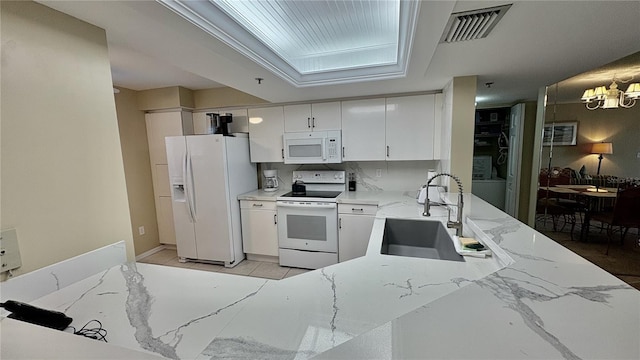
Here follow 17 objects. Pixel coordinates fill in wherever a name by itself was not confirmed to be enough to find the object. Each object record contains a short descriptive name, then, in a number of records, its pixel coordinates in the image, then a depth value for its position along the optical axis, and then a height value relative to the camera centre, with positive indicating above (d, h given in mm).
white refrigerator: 2971 -485
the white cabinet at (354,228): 2822 -888
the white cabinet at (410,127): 2891 +281
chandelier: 2503 +533
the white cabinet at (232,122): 3451 +488
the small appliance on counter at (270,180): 3443 -373
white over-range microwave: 3084 +75
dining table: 2887 -585
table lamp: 2832 -40
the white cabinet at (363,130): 3033 +277
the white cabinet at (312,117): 3143 +474
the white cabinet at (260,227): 3169 -947
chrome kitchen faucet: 1628 -491
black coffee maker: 3182 +434
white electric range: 2927 -928
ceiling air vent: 1209 +673
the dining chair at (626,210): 2594 -705
